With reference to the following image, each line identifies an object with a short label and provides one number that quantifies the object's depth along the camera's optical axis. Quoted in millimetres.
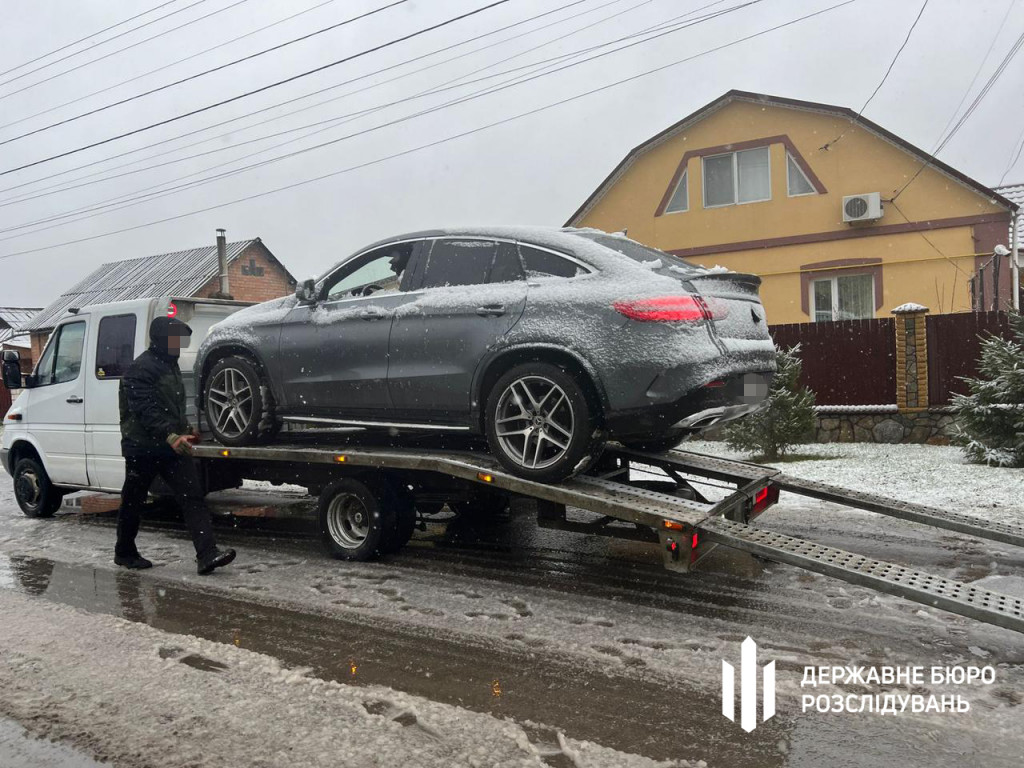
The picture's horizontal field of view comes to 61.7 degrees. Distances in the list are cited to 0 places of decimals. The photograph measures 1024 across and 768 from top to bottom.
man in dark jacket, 6039
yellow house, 16562
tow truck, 4504
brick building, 37062
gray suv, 4934
